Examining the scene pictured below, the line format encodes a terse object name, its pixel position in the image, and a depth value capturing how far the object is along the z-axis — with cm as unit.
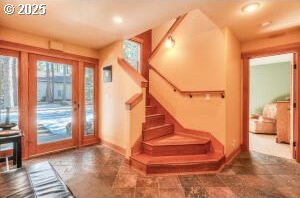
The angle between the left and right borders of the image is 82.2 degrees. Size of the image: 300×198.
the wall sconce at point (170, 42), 389
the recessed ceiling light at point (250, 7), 224
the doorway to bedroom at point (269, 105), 431
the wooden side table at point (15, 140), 252
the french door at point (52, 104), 334
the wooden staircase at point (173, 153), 271
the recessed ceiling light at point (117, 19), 262
